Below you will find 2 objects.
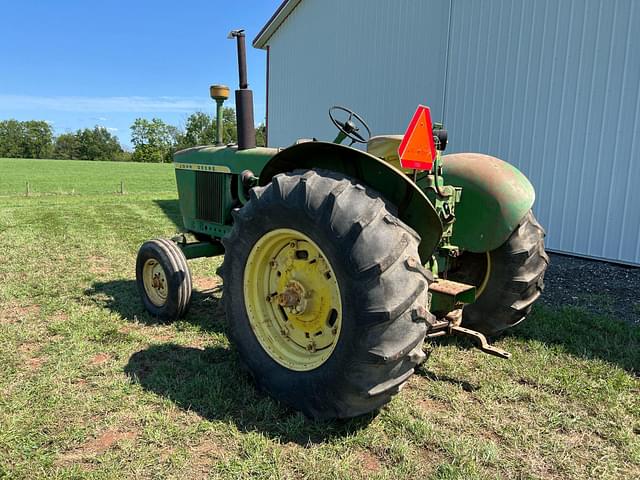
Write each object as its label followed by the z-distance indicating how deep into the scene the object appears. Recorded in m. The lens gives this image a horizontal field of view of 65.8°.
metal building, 6.30
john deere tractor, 2.23
